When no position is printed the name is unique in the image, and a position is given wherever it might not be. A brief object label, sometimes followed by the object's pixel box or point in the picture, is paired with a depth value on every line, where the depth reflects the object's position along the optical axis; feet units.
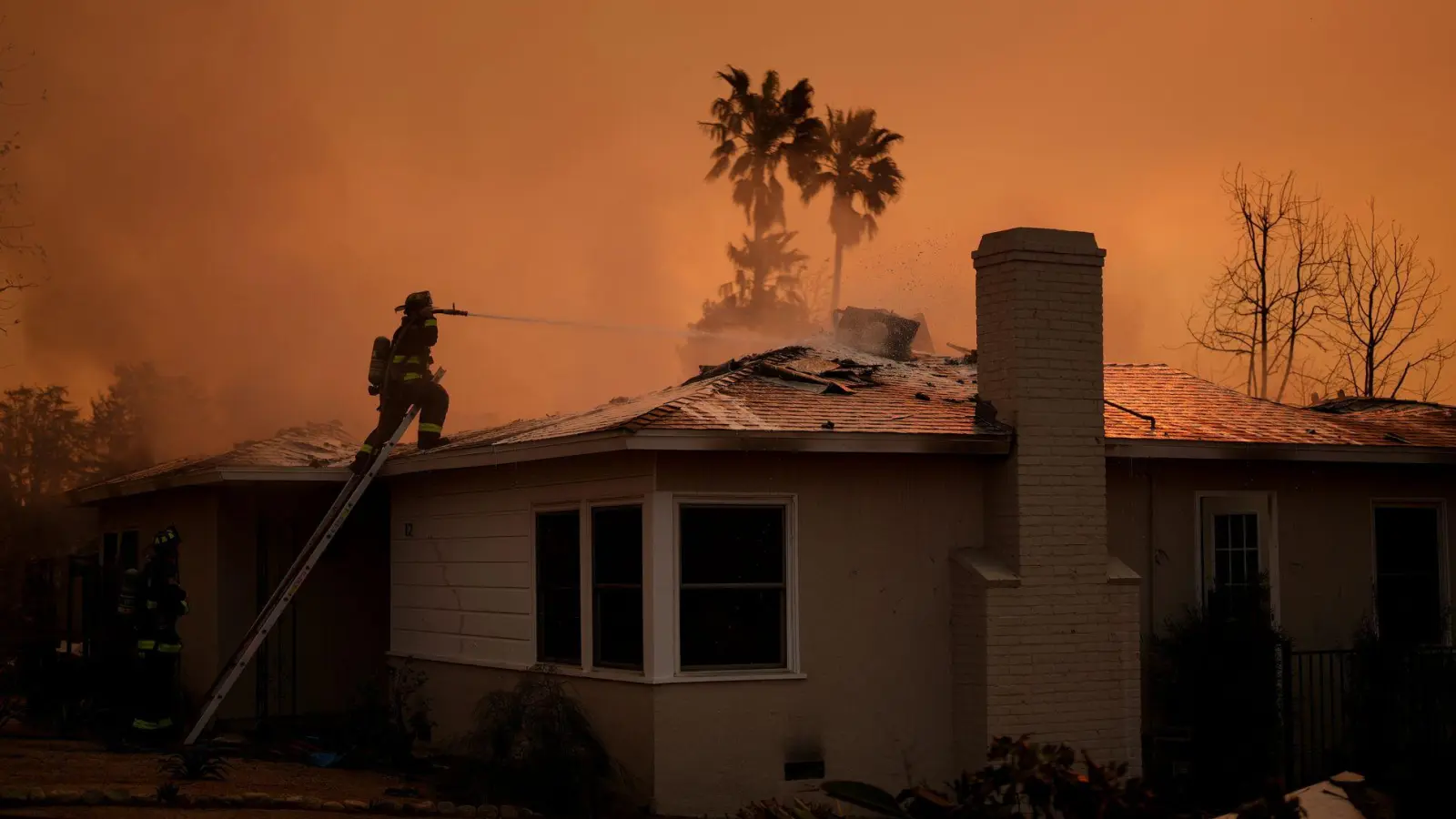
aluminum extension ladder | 50.60
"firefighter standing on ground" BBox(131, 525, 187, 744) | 52.19
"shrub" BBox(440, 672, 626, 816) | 41.91
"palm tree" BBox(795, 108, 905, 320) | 153.07
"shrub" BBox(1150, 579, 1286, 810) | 45.65
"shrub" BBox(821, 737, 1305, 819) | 27.81
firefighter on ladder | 56.24
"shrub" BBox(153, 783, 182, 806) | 38.52
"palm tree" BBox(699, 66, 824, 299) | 152.56
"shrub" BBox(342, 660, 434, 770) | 50.14
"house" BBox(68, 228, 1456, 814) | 41.70
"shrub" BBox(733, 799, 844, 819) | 32.63
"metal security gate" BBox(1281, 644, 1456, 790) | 48.29
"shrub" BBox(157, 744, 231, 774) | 42.75
